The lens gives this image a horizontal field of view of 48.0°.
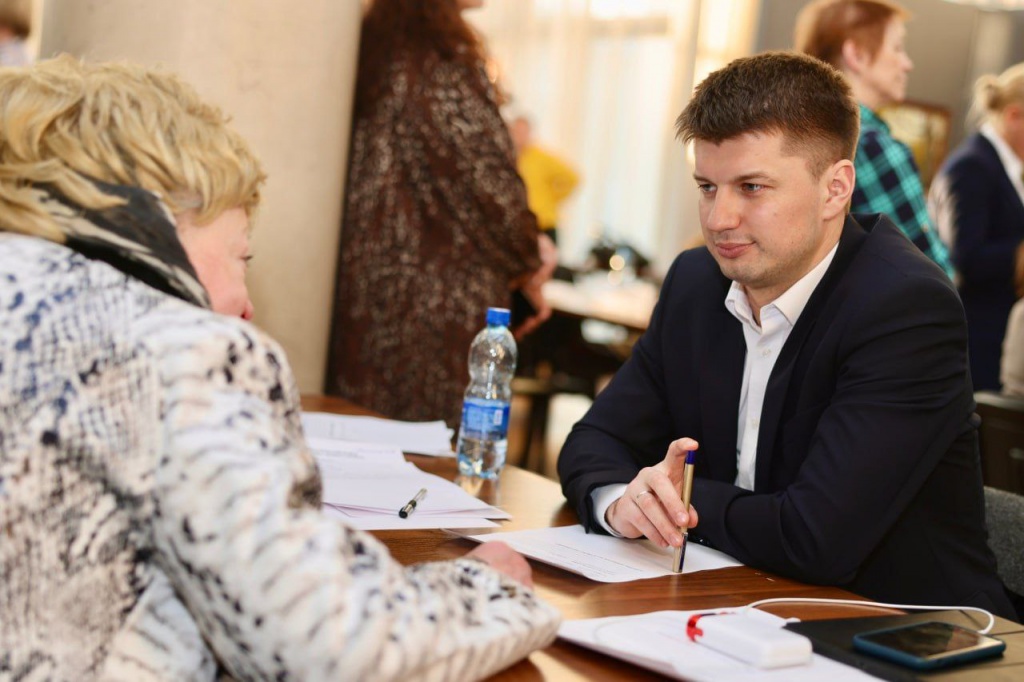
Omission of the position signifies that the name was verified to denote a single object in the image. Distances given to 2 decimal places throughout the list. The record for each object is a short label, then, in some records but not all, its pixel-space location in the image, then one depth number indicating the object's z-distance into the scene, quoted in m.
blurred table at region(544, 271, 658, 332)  4.98
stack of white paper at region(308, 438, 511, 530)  1.60
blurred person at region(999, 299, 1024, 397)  3.56
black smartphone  1.16
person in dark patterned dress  2.85
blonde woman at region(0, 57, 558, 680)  0.91
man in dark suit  1.62
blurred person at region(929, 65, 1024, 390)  4.16
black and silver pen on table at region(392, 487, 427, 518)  1.60
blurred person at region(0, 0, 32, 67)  3.78
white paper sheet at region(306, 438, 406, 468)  1.93
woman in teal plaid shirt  3.19
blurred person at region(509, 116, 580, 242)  7.50
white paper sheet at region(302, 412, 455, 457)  2.13
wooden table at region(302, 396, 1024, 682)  1.14
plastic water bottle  2.04
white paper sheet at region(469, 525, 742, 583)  1.48
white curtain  9.21
